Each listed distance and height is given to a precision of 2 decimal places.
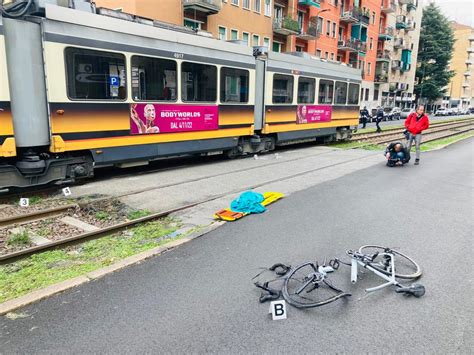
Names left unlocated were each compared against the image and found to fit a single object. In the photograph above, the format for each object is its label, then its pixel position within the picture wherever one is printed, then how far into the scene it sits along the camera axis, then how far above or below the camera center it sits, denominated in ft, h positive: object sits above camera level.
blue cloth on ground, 23.62 -6.26
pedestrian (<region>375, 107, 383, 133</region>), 84.63 -3.30
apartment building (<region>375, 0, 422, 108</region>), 201.26 +26.88
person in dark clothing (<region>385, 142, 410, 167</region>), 41.86 -5.51
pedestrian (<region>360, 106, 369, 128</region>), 95.79 -3.53
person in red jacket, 44.24 -2.43
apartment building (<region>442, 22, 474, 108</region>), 347.36 +35.91
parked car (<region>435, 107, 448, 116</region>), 235.81 -5.53
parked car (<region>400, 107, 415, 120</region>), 173.36 -5.22
